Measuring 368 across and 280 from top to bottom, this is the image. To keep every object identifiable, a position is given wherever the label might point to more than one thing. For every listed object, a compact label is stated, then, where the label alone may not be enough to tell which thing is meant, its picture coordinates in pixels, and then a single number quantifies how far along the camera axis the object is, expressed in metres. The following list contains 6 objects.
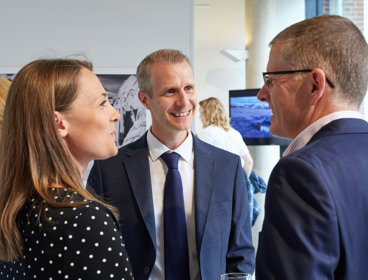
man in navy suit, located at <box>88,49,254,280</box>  2.14
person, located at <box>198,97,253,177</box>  6.24
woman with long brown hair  1.34
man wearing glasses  1.18
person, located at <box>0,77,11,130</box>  2.07
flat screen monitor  7.56
